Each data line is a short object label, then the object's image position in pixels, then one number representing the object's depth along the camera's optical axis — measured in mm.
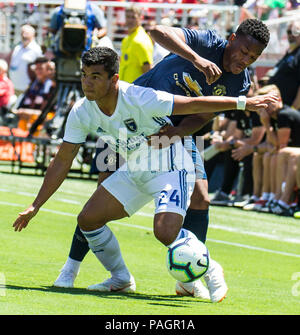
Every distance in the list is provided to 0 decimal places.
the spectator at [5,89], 19672
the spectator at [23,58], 19784
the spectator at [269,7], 20297
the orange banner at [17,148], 18047
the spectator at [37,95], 18859
